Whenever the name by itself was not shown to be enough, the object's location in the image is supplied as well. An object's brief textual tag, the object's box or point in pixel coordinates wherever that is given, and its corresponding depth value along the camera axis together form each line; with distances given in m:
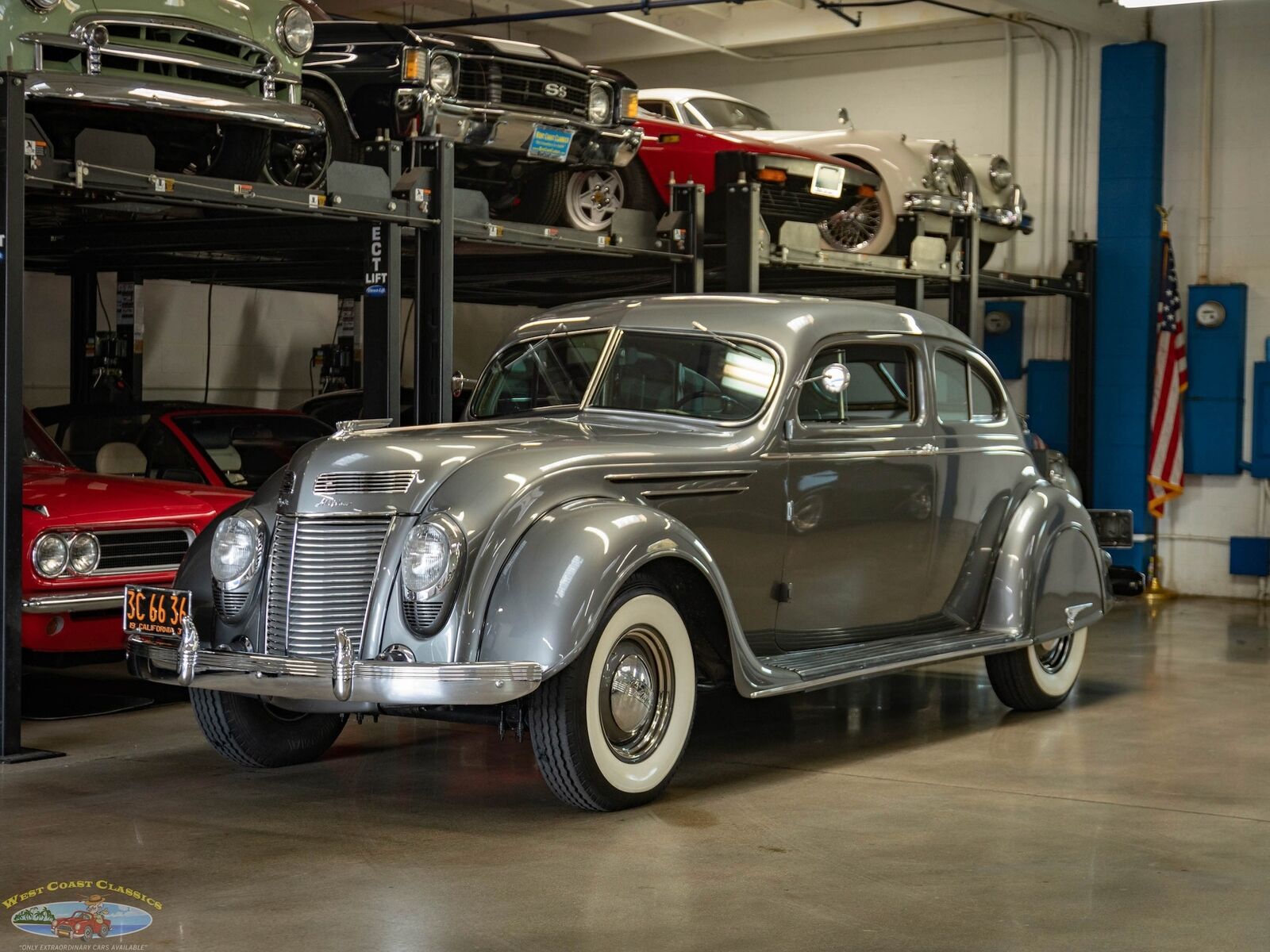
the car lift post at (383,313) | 7.91
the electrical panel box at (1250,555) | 13.05
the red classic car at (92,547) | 6.68
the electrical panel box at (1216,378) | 13.18
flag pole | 13.29
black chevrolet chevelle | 8.35
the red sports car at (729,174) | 9.87
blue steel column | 13.51
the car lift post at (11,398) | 6.04
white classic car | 11.14
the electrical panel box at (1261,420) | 12.98
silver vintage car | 4.93
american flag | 13.32
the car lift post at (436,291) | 8.05
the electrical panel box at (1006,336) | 14.51
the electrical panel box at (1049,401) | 14.30
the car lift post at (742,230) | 9.70
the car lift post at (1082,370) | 13.73
